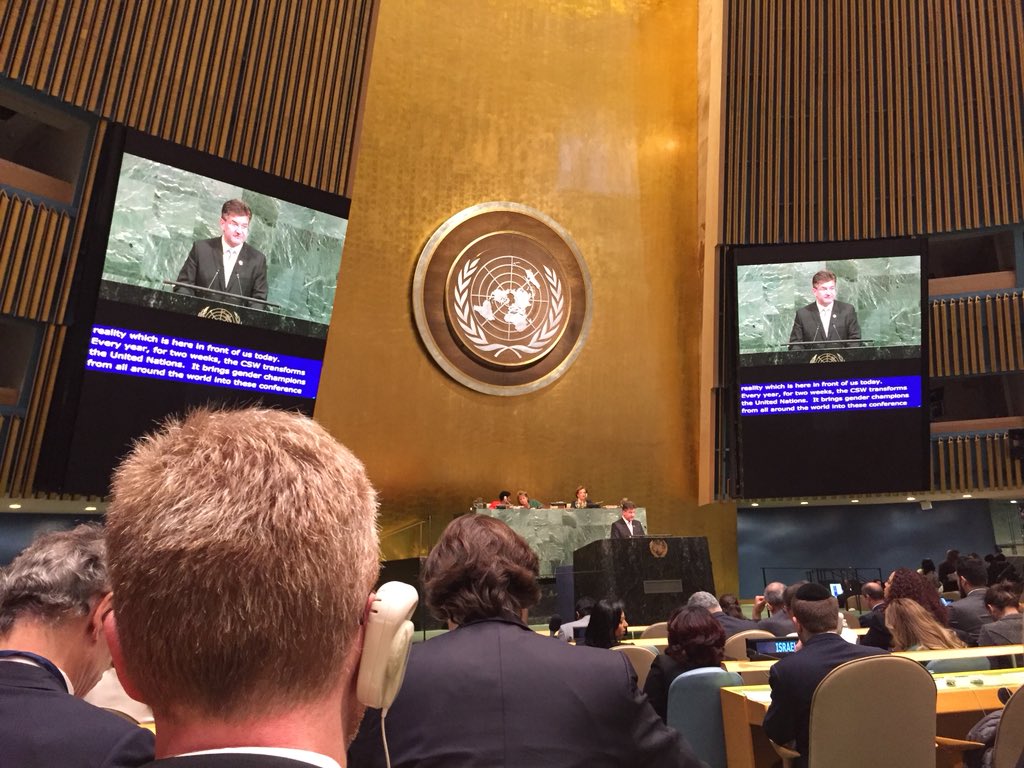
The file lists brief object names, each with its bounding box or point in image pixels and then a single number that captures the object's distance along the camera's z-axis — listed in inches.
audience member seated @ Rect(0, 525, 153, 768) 57.6
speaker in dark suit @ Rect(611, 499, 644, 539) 373.1
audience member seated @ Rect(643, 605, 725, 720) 130.8
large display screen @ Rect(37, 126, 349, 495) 312.0
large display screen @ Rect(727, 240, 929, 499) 428.1
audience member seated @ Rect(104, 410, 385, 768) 26.5
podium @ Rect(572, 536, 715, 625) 294.8
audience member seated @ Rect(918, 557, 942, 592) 411.1
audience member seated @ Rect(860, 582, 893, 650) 165.2
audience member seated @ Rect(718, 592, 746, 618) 244.2
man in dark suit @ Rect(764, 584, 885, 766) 101.1
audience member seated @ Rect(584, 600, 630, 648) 141.8
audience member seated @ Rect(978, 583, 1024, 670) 167.6
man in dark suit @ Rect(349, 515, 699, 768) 64.4
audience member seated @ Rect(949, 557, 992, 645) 197.2
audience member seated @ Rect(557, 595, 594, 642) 193.8
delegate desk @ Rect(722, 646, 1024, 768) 107.5
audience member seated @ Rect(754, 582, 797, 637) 207.0
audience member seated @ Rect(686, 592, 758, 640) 195.2
